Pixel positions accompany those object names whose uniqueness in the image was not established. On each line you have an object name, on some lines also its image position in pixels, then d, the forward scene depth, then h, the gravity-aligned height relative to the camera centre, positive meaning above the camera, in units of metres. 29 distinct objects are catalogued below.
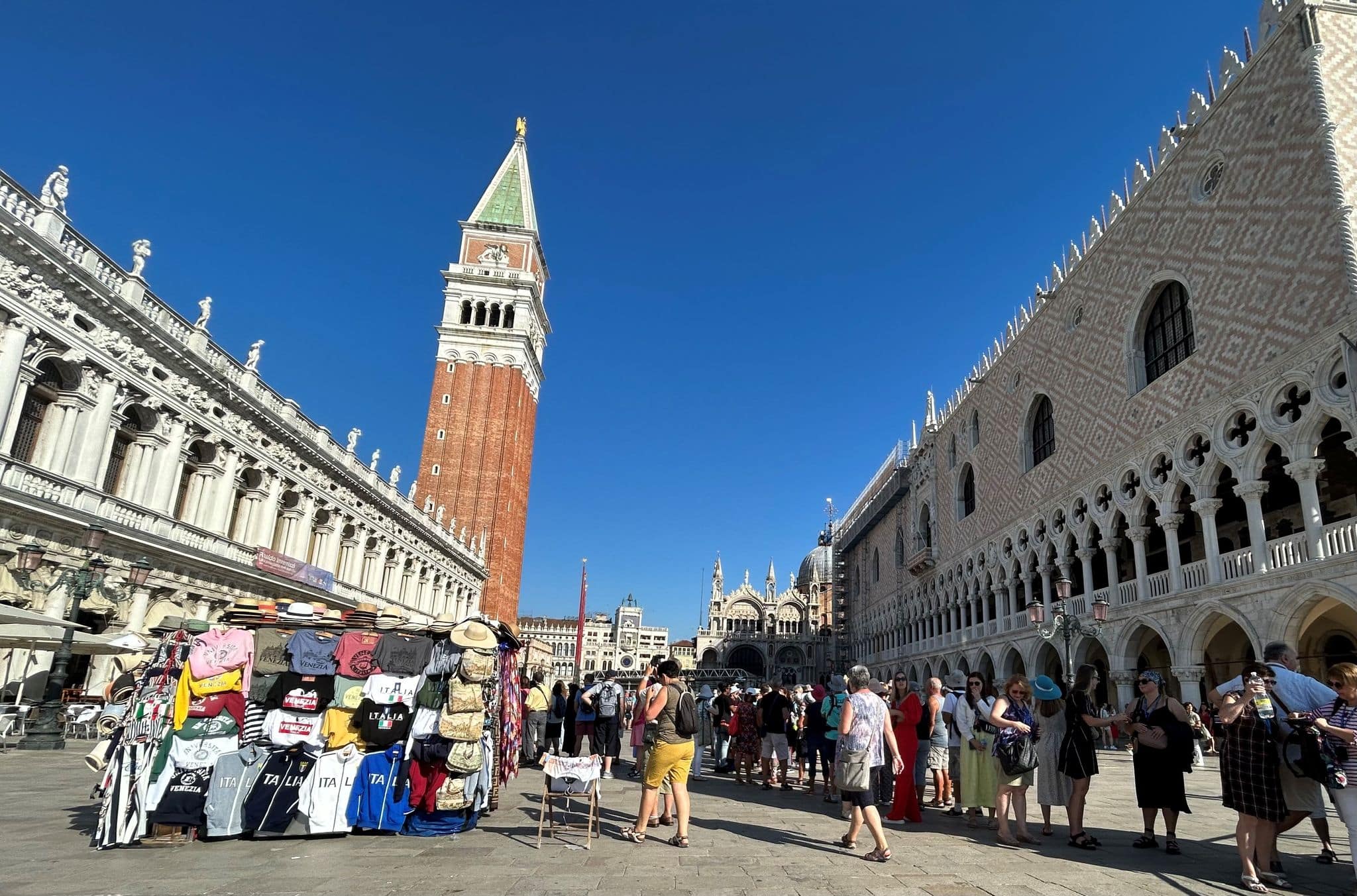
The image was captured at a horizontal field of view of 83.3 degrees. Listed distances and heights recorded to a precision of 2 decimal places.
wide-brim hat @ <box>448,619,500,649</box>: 7.06 +0.19
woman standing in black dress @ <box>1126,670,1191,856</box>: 6.49 -0.51
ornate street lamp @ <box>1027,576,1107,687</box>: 17.30 +1.63
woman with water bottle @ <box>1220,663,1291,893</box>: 5.34 -0.52
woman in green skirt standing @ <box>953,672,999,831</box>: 7.95 -0.74
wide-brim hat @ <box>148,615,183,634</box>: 6.94 +0.14
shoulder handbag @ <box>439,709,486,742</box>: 6.88 -0.61
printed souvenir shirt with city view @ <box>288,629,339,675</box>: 6.95 -0.05
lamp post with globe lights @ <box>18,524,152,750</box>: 12.52 -0.22
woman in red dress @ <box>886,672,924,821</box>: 8.10 -0.67
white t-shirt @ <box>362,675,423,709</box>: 6.90 -0.32
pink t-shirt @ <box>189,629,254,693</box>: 6.53 -0.08
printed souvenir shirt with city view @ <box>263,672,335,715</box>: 6.82 -0.40
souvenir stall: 6.29 -0.78
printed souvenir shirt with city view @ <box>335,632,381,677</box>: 7.05 -0.04
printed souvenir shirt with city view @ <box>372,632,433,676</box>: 7.08 -0.01
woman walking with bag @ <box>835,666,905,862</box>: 6.11 -0.58
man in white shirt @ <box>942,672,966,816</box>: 9.70 -0.96
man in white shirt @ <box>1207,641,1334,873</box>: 5.23 +0.01
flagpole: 50.69 +2.59
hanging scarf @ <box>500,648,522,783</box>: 8.48 -0.63
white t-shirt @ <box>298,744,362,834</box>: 6.51 -1.19
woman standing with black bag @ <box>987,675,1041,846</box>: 6.73 -0.54
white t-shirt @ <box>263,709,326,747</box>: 6.64 -0.68
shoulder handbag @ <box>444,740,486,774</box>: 6.85 -0.88
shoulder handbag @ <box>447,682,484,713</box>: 7.00 -0.37
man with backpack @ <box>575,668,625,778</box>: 11.88 -0.75
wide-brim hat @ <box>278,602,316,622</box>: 7.18 +0.31
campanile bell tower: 52.56 +18.42
